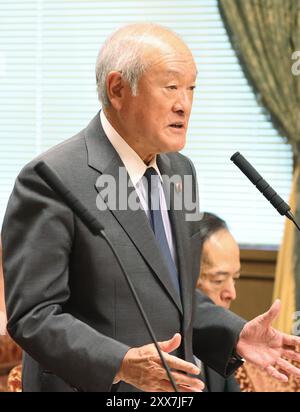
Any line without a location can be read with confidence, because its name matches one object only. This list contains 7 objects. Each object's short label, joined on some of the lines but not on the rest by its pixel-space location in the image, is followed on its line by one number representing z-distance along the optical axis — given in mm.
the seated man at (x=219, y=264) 5988
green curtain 9492
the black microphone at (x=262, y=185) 3271
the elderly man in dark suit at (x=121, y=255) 3168
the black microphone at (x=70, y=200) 2971
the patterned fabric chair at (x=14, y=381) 5199
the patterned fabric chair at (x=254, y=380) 6211
